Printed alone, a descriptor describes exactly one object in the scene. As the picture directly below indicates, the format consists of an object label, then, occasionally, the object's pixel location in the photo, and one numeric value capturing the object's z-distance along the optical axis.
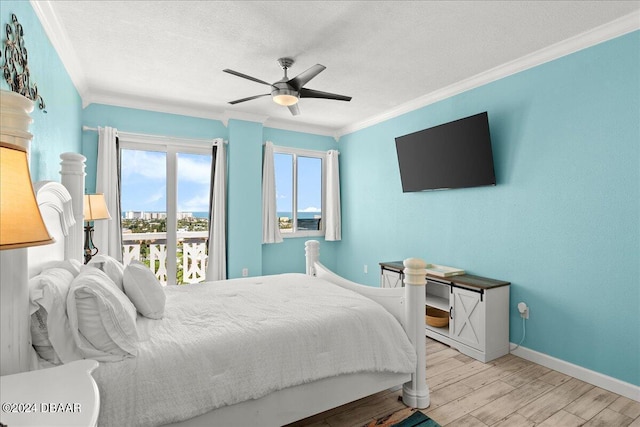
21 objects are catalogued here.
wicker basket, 3.52
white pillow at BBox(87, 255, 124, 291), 2.20
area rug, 2.11
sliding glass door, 4.39
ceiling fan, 2.77
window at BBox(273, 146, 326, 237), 5.45
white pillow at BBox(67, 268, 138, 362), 1.54
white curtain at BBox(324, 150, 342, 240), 5.54
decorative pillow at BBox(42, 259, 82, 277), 1.96
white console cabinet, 3.00
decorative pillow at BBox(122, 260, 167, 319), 2.08
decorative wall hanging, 1.72
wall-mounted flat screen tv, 3.30
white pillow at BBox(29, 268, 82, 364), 1.46
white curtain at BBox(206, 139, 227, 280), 4.57
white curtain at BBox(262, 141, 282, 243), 5.00
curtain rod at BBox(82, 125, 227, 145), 4.01
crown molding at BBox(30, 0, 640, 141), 2.44
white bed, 1.53
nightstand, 0.85
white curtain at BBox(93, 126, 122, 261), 3.95
